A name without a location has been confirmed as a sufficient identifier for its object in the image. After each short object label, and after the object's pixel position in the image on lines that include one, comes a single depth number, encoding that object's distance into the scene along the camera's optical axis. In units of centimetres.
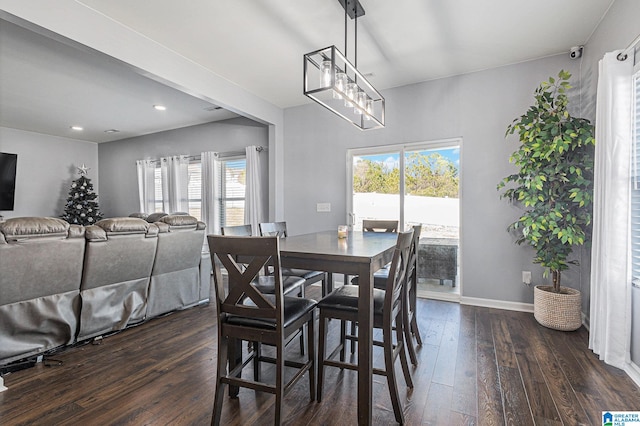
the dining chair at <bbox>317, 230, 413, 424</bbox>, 168
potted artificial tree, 273
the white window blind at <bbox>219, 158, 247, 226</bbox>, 543
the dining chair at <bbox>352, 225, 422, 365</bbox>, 210
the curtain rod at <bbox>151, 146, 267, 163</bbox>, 512
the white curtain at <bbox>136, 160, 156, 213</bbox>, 638
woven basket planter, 281
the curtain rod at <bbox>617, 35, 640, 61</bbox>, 208
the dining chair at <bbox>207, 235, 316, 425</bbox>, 148
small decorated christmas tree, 649
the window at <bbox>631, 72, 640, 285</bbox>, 212
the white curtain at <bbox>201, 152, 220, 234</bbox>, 550
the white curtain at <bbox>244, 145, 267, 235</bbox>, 507
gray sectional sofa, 213
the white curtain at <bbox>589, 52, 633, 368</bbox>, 216
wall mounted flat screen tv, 566
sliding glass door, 389
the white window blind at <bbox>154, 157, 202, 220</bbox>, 587
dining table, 158
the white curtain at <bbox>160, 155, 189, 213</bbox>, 591
